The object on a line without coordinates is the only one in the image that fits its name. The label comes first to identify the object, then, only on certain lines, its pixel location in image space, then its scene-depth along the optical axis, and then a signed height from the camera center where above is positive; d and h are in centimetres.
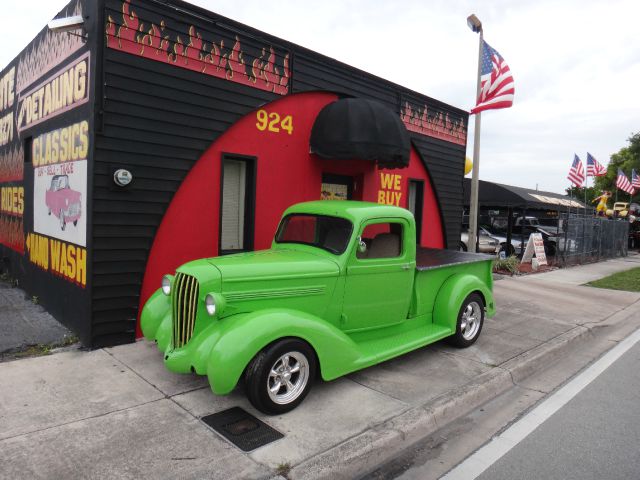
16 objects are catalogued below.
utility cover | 323 -170
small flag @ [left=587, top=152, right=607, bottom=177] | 2156 +296
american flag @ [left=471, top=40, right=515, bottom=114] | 876 +286
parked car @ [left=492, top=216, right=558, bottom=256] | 1872 -41
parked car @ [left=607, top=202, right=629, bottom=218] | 2697 +99
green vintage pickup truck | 361 -90
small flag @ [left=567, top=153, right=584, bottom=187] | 2002 +247
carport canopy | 1628 +100
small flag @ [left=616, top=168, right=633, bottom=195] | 2411 +249
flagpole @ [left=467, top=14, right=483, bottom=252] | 930 +141
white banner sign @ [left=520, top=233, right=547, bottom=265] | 1444 -90
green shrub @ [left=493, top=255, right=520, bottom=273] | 1295 -129
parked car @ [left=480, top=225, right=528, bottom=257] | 1743 -90
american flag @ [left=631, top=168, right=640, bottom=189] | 2579 +282
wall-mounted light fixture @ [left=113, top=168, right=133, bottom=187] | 509 +36
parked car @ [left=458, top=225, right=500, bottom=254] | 1767 -90
